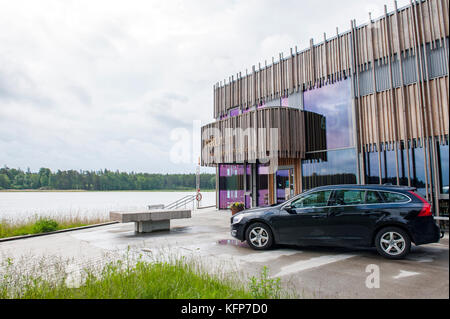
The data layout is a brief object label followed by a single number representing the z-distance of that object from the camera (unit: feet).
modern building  31.48
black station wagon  19.77
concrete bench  32.60
